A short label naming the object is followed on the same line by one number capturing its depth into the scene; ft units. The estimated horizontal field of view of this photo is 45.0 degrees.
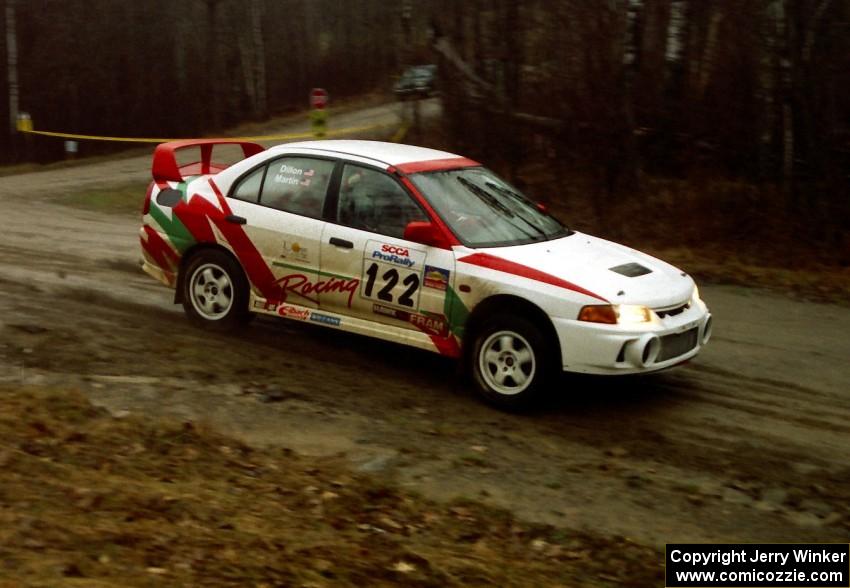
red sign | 64.14
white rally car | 23.70
